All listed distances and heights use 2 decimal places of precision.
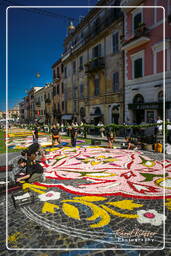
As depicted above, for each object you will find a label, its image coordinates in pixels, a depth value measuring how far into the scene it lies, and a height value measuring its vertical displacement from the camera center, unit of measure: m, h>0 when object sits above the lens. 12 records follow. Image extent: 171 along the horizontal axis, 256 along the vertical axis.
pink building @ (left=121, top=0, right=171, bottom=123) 13.14 +6.19
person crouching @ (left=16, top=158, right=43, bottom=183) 5.00 -1.51
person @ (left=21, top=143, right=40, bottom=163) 5.18 -1.02
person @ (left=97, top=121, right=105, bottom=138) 16.58 -0.64
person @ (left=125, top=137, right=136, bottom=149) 10.29 -1.23
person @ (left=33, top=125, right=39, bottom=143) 13.59 -0.86
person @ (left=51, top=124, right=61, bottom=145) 11.88 -0.59
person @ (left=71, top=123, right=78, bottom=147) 11.77 -0.84
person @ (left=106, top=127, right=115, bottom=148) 10.86 -0.94
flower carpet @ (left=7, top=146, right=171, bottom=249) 2.77 -1.92
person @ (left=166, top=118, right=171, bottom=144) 9.89 -0.48
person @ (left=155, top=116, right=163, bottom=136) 10.44 -0.23
